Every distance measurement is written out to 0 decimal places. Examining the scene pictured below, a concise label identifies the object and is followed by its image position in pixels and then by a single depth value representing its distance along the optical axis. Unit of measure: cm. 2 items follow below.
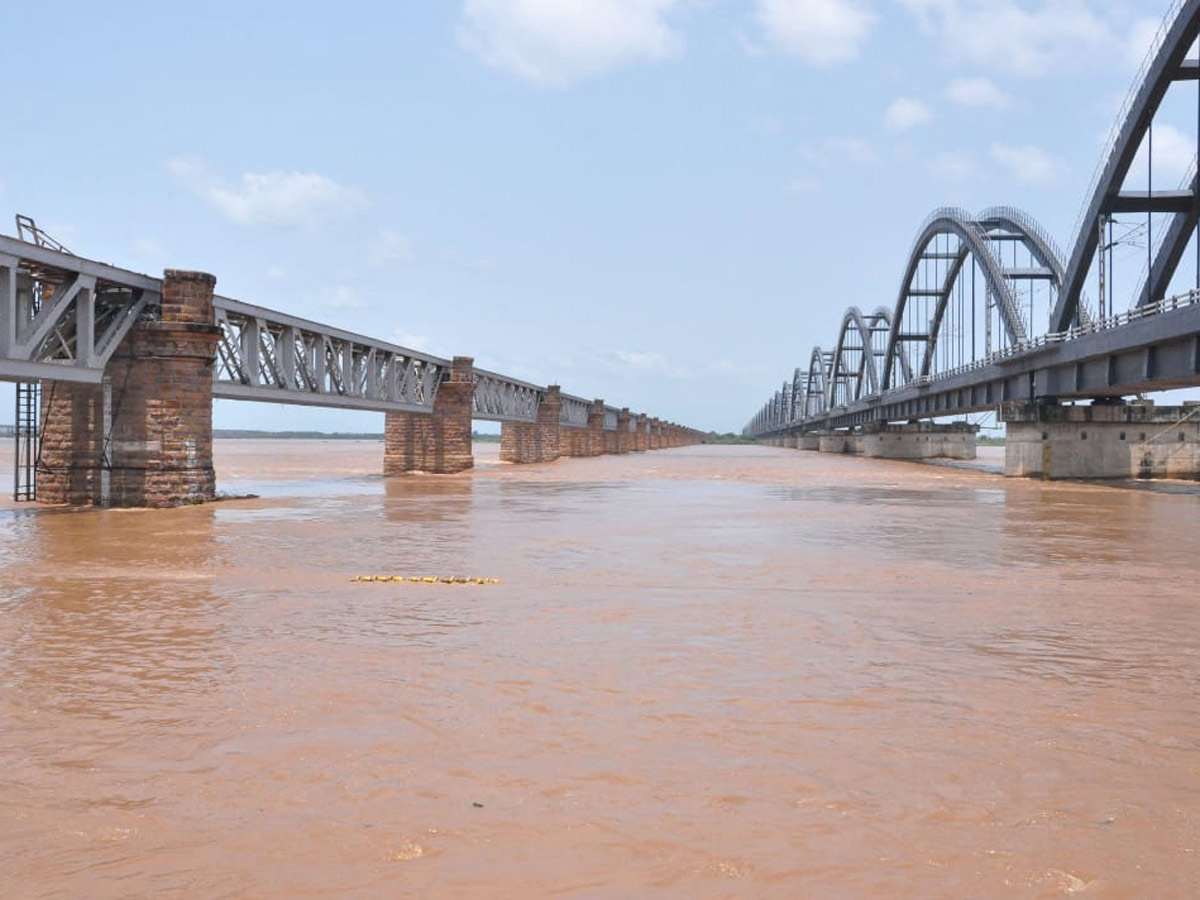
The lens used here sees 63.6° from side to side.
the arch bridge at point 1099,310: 3375
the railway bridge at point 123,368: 1933
